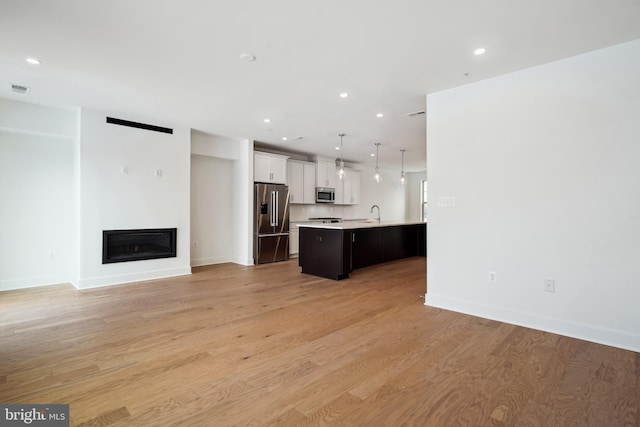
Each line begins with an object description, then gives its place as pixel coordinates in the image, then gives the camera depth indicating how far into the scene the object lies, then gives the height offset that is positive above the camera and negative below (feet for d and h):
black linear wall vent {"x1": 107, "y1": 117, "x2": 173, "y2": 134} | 15.84 +4.82
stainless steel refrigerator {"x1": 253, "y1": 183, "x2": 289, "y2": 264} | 21.75 -0.67
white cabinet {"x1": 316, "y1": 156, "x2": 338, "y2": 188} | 26.99 +3.79
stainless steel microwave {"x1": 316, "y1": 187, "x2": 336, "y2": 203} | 26.87 +1.75
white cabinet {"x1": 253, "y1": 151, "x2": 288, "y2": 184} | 22.13 +3.47
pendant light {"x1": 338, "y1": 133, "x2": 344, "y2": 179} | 19.63 +2.77
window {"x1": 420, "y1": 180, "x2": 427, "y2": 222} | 36.94 +2.01
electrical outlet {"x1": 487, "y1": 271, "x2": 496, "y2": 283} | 10.92 -2.21
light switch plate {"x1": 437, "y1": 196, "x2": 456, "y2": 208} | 11.92 +0.51
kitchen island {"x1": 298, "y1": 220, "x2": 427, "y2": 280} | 16.84 -1.97
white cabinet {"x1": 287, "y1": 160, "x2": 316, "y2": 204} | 25.14 +2.78
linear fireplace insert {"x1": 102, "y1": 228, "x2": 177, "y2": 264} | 15.74 -1.67
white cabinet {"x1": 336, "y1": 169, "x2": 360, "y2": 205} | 28.84 +2.47
